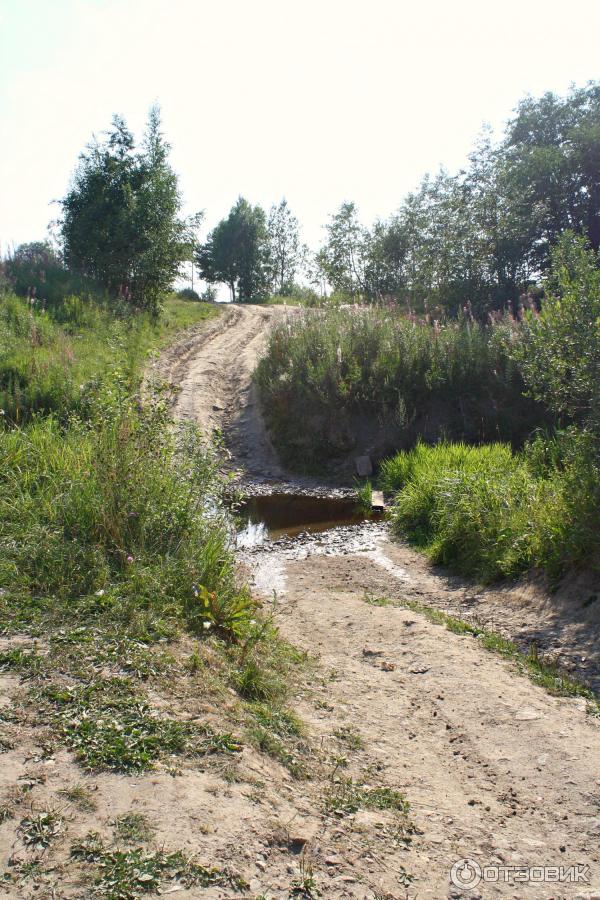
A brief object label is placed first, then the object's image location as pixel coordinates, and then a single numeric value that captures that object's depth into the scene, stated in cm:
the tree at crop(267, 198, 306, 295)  4294
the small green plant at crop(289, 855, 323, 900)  245
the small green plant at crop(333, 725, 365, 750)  375
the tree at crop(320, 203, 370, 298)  2772
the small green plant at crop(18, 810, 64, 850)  241
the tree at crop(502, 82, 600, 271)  1958
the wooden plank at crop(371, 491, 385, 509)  1027
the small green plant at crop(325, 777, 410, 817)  308
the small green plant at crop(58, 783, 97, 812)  262
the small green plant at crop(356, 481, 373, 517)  1020
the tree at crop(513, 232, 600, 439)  662
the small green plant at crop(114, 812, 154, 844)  248
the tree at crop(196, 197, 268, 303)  3572
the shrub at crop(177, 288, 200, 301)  2741
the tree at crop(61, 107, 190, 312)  1841
